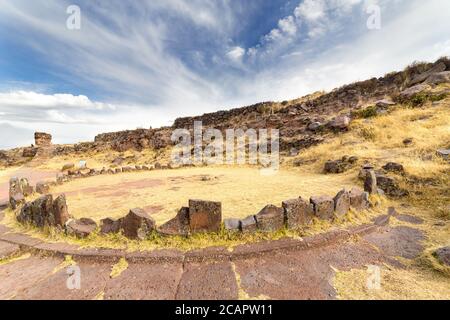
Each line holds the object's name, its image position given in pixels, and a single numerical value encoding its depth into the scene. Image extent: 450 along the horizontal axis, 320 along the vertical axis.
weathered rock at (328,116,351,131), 12.10
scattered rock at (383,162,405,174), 5.77
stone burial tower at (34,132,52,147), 23.78
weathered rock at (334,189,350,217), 3.80
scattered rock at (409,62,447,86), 13.86
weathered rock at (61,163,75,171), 16.95
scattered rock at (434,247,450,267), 2.70
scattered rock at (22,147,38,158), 23.46
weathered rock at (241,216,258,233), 3.25
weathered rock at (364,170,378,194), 4.81
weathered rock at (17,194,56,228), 3.77
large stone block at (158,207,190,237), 3.24
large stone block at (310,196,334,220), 3.65
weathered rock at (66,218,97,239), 3.40
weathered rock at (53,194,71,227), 3.65
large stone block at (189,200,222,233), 3.25
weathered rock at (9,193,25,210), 5.22
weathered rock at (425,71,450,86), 12.61
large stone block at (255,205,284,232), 3.31
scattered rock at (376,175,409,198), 5.04
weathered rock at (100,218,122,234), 3.40
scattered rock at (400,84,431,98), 12.24
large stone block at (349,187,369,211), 4.09
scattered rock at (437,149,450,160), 5.90
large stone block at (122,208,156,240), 3.23
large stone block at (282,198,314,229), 3.43
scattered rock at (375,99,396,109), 12.36
